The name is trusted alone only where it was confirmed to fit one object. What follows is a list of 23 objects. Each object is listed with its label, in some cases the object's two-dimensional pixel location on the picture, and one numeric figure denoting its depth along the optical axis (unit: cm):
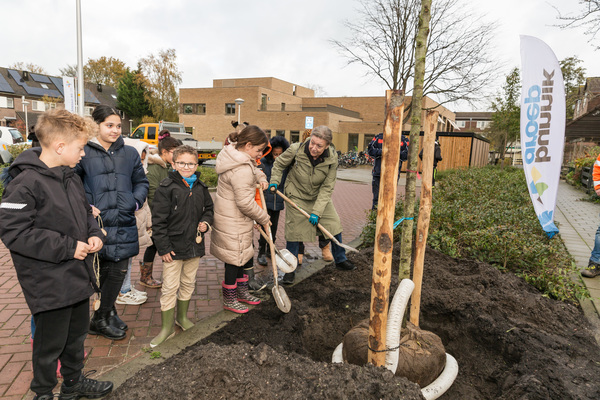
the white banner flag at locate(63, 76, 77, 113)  1097
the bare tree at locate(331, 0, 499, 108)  1947
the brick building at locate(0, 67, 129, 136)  4809
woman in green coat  439
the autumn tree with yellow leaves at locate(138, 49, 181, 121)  3856
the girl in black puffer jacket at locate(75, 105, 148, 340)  286
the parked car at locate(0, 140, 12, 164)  1240
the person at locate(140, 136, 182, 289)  410
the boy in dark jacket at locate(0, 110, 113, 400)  196
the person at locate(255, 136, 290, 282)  498
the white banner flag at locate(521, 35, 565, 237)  399
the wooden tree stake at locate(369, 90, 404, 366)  207
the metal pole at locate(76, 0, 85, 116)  1126
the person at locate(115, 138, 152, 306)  370
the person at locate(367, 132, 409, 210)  796
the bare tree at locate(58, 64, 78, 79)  5228
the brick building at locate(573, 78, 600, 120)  3402
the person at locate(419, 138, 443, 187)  882
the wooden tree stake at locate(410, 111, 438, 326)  262
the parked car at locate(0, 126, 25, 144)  1423
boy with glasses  301
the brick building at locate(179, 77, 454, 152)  3922
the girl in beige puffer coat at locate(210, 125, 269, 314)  335
